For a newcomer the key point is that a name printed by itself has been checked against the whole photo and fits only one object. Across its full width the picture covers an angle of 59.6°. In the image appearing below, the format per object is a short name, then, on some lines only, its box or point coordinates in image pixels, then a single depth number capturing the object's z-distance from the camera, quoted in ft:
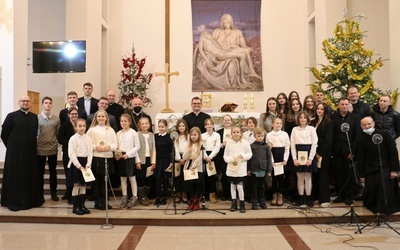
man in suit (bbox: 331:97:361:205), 18.72
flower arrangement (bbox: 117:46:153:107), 33.99
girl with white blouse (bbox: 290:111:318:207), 18.12
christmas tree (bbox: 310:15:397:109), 23.22
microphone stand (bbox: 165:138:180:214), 17.88
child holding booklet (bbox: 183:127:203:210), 18.53
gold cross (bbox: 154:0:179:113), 35.17
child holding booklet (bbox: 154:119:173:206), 19.30
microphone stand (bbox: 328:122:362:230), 15.79
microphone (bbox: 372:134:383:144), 15.02
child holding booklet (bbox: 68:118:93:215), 17.39
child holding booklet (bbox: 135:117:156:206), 19.17
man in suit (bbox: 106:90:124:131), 22.43
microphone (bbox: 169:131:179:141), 17.73
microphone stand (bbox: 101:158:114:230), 16.46
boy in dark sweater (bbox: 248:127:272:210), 18.24
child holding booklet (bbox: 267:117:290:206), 18.53
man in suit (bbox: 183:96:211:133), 21.20
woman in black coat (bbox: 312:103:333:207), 18.54
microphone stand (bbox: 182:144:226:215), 18.10
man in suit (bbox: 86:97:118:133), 20.13
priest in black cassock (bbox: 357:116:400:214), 16.72
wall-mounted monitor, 29.22
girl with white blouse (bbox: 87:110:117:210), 17.88
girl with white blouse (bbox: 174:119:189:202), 19.13
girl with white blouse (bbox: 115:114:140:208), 18.45
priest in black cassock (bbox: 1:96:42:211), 18.63
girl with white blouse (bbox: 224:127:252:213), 17.83
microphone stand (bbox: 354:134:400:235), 15.08
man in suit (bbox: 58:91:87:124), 19.89
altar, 24.84
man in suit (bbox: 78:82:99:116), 22.27
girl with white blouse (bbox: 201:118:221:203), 18.96
